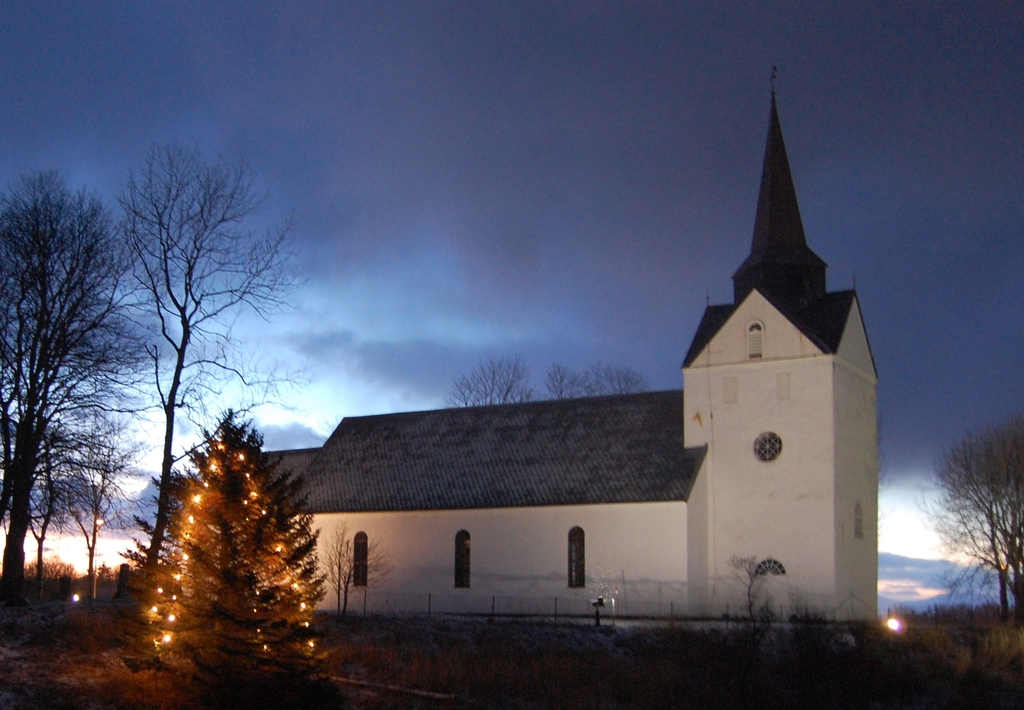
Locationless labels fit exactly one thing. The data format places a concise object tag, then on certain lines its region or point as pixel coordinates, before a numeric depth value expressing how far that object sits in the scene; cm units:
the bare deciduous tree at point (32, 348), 2766
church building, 3666
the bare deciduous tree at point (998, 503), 4312
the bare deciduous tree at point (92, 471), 2820
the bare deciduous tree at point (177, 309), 3153
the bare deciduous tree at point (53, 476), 2769
